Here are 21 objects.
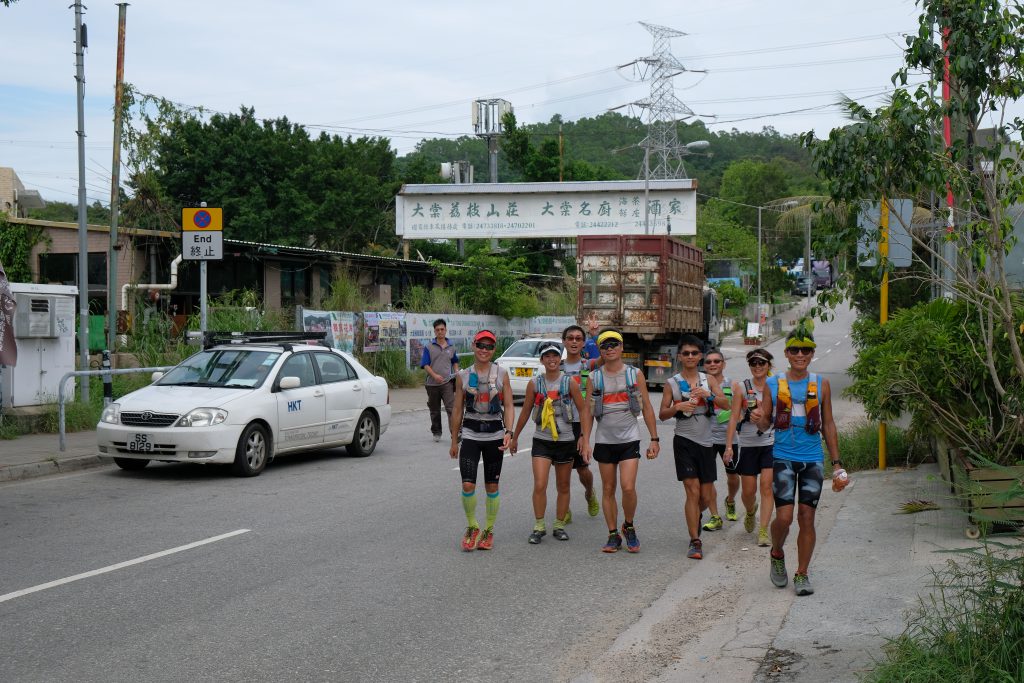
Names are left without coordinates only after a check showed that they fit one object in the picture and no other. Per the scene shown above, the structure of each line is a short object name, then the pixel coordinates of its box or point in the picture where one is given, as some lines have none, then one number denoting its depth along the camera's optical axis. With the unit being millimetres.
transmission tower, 59969
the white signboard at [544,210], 40625
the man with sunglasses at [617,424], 8312
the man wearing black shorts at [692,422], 8359
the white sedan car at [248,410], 11727
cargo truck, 24703
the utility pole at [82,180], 16375
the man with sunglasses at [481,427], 8477
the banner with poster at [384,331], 26328
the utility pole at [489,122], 51281
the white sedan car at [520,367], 22391
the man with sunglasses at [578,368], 8656
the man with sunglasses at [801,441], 6848
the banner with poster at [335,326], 23891
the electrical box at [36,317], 14945
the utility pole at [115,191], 18672
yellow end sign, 16578
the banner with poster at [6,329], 9955
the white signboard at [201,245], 16547
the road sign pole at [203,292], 16578
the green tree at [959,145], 7086
